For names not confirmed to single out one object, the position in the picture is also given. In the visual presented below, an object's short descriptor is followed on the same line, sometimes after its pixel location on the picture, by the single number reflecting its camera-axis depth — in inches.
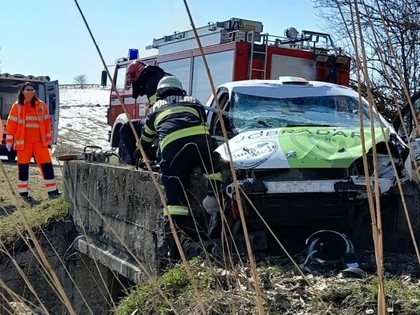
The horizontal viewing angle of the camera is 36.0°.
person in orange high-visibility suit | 329.7
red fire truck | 454.0
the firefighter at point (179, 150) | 182.7
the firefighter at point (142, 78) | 227.8
